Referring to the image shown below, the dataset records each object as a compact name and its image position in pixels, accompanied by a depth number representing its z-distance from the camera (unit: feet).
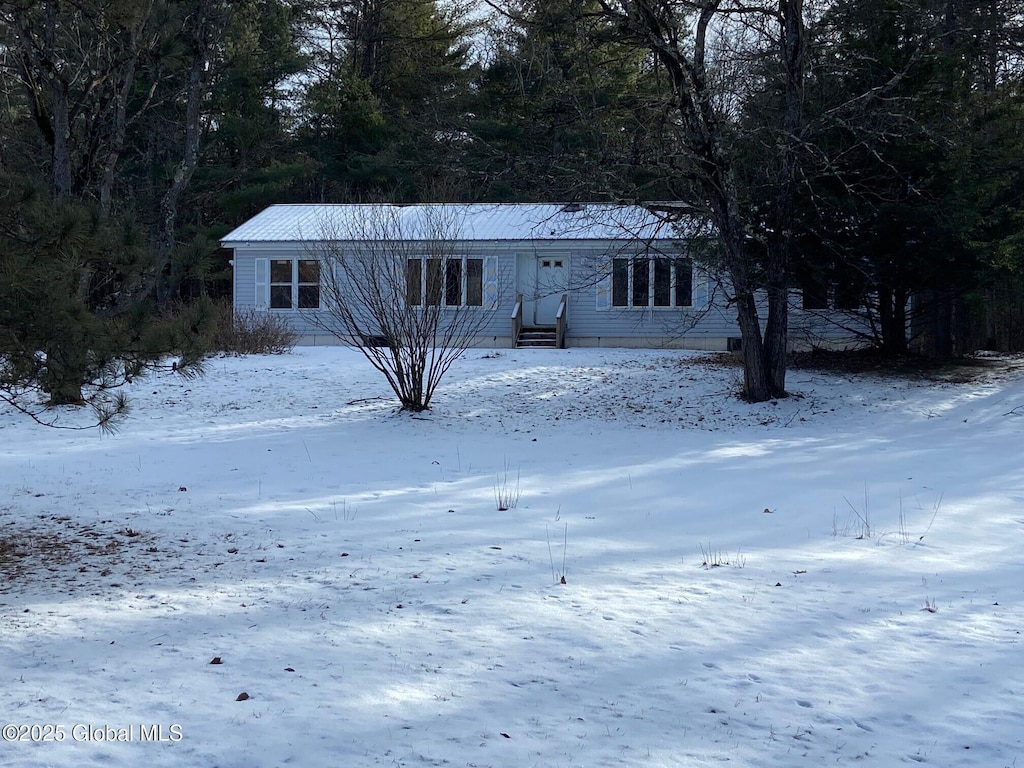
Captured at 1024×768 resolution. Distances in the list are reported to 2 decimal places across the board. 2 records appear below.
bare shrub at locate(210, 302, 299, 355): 61.87
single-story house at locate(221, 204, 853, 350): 71.20
